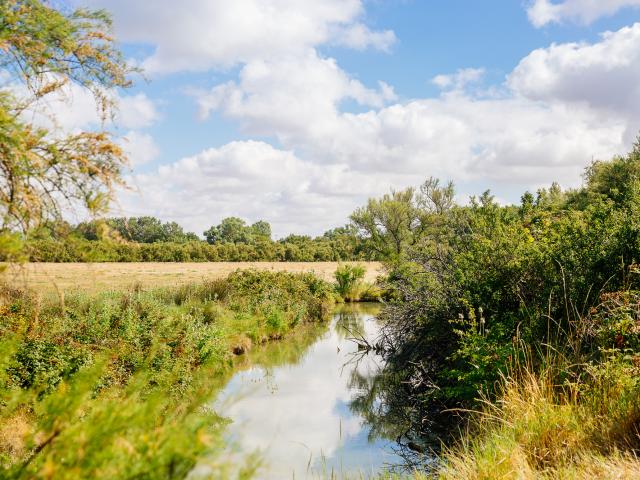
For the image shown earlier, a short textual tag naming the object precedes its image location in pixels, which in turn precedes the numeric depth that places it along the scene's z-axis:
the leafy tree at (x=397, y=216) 39.75
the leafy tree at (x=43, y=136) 5.07
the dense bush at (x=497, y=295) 7.39
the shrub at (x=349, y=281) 32.22
